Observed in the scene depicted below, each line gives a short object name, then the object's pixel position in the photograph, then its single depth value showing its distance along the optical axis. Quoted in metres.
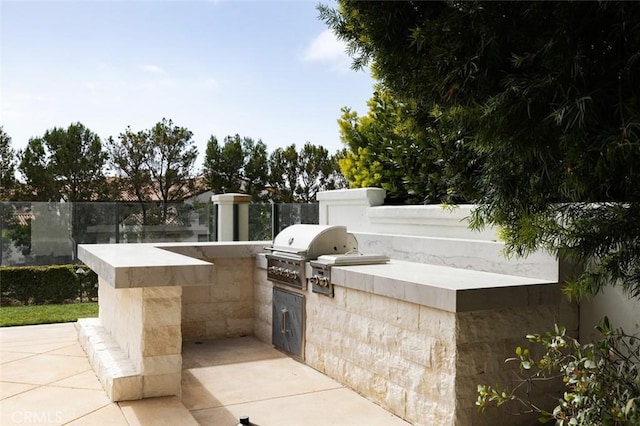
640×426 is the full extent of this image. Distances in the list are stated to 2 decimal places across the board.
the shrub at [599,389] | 2.22
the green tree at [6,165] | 20.73
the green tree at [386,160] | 6.45
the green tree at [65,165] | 21.72
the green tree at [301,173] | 26.42
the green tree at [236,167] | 25.72
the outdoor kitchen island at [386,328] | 3.52
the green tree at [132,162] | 24.02
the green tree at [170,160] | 24.94
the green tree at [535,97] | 1.70
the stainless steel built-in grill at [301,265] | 4.93
